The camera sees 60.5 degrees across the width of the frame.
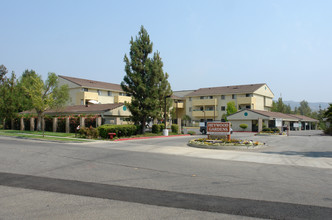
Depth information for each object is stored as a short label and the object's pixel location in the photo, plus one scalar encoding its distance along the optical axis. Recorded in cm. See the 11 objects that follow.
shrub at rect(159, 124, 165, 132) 3478
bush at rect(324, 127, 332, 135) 4166
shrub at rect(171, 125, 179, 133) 3706
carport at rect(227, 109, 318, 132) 5022
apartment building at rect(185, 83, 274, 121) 6047
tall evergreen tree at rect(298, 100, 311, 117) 14092
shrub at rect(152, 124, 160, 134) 3356
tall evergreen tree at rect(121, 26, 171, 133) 3045
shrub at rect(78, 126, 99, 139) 2572
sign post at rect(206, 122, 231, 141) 2159
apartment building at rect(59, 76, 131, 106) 4991
